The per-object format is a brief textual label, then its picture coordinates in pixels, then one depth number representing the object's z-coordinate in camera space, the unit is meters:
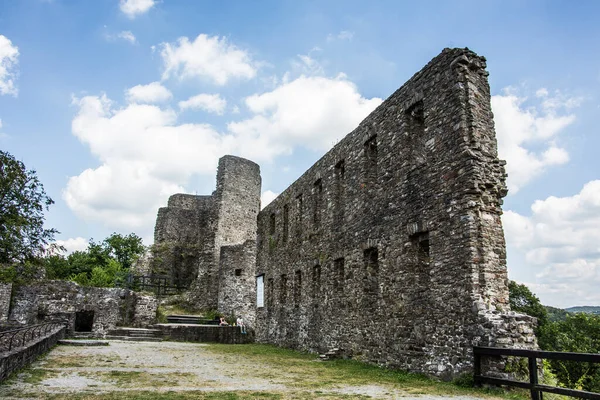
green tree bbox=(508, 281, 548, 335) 34.94
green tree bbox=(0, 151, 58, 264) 12.11
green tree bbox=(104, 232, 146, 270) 52.59
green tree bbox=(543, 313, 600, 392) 31.59
